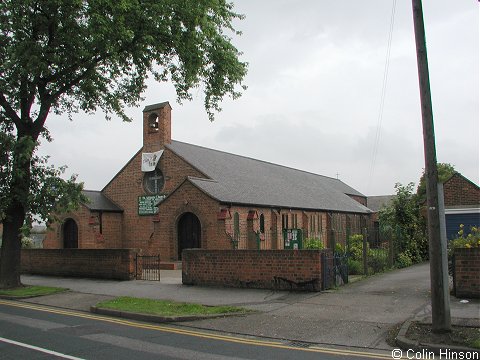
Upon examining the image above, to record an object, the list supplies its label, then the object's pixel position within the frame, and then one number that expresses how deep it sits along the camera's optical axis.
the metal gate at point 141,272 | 18.95
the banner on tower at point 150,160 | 32.00
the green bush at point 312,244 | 19.58
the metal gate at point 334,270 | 14.14
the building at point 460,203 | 24.12
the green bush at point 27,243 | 30.64
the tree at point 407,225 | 22.84
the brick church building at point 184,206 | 25.67
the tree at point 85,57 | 14.97
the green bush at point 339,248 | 19.12
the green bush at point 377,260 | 18.62
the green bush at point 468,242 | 11.96
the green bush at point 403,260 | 21.36
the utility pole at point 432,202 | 7.93
